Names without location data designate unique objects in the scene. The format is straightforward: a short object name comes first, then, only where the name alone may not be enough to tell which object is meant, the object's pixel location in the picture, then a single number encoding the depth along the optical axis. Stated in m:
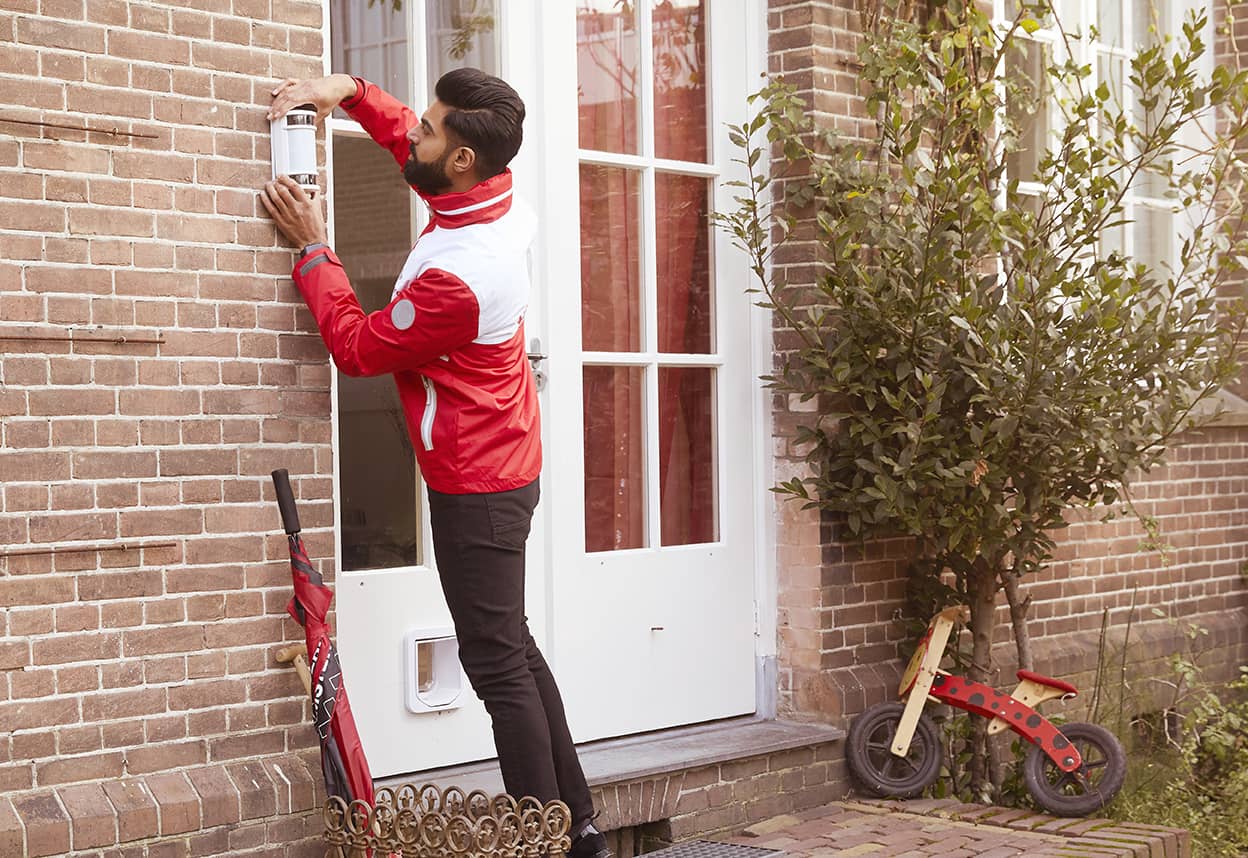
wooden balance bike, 5.33
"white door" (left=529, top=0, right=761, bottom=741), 5.11
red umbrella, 3.89
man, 3.92
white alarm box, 4.05
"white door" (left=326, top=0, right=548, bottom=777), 4.54
